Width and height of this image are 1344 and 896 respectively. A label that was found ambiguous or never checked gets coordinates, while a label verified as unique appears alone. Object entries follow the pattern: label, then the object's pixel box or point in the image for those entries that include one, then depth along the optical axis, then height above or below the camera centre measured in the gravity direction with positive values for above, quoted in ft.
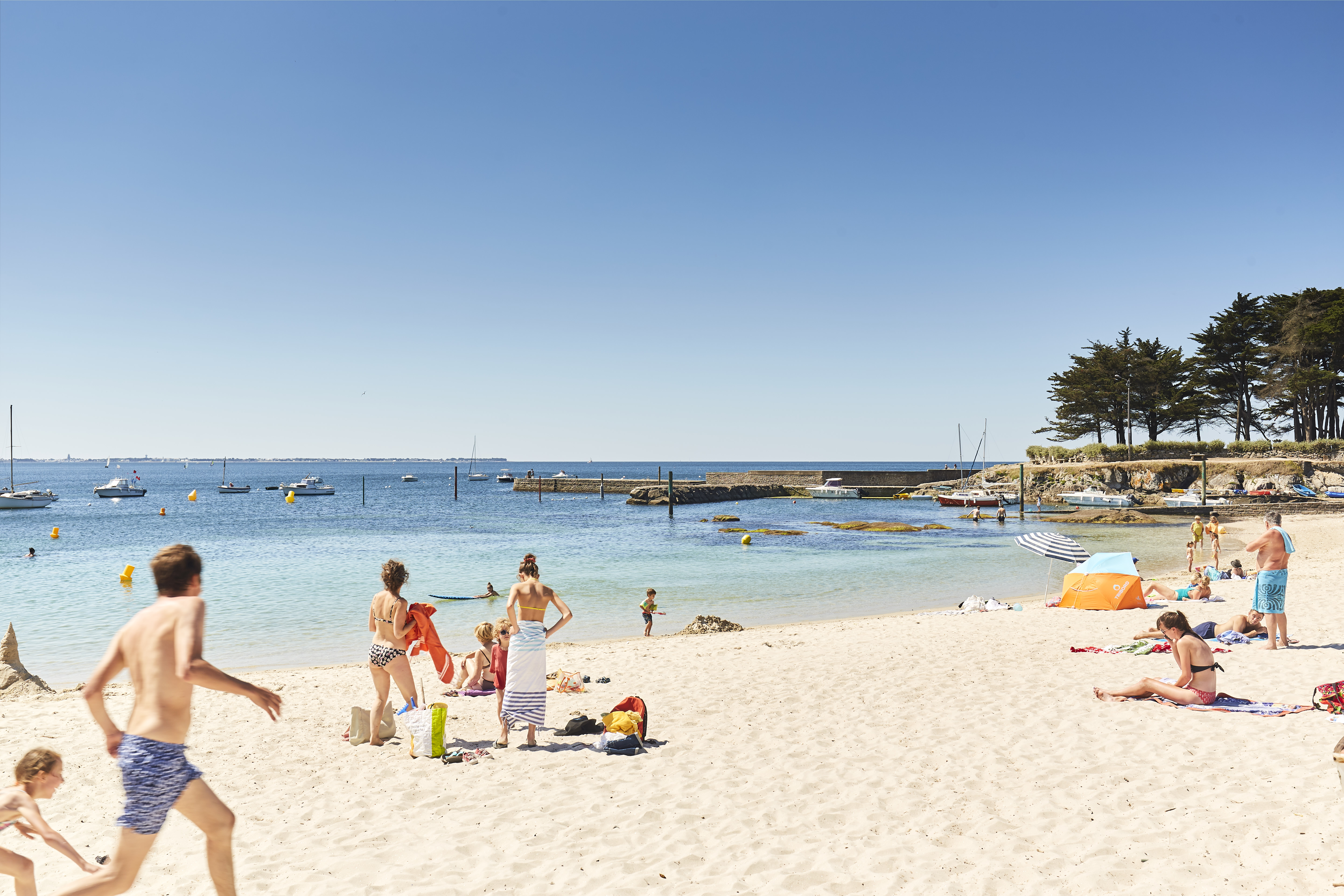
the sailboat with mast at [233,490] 320.70 -8.54
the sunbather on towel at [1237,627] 34.86 -8.58
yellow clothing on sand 22.72 -8.15
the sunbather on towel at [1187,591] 50.08 -9.60
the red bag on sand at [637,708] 23.35 -7.97
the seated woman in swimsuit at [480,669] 30.42 -8.67
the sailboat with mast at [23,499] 206.39 -7.37
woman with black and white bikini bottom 22.04 -5.03
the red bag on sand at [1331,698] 22.95 -7.85
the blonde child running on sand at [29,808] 11.64 -5.37
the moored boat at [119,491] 270.46 -7.01
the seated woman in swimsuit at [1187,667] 24.86 -7.34
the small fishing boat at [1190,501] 149.38 -9.97
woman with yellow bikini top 22.43 -5.72
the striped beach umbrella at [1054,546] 56.59 -7.28
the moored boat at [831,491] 233.35 -10.41
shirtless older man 32.45 -5.49
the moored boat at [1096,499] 164.25 -10.34
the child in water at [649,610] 50.11 -10.10
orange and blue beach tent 47.75 -8.75
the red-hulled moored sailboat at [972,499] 175.73 -10.35
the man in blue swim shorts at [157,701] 10.50 -3.33
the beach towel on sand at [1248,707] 23.41 -8.44
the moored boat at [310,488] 278.46 -7.24
